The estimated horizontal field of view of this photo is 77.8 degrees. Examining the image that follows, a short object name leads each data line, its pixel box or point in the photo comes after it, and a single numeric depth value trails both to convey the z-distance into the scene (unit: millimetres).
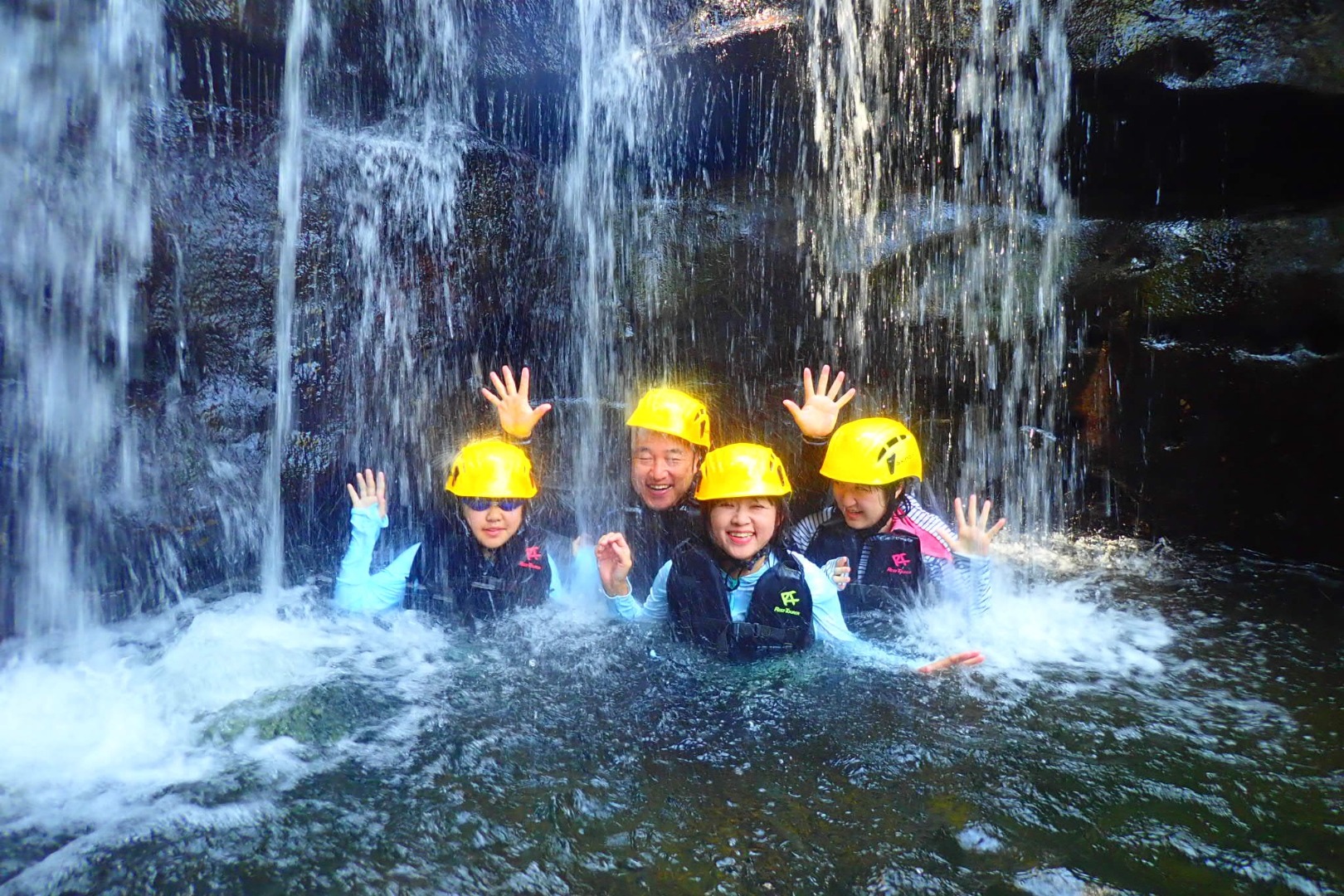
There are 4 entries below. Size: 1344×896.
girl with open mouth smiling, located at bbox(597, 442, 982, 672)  4070
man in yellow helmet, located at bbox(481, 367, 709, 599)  5051
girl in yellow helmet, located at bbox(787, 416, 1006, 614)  4863
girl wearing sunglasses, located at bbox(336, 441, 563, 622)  4887
